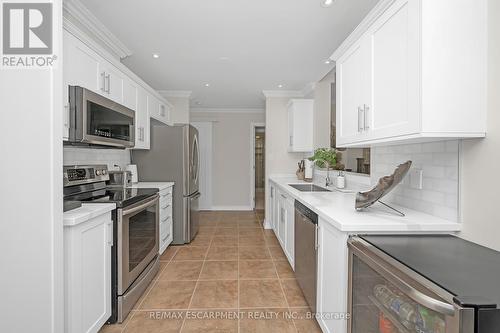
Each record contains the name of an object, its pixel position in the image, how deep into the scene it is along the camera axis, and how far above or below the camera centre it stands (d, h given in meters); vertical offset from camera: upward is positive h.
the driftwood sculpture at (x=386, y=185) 1.50 -0.12
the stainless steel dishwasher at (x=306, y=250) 1.92 -0.70
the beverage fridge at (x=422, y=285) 0.71 -0.38
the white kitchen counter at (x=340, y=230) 1.38 -0.36
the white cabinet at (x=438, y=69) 1.21 +0.45
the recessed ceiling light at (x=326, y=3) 2.06 +1.28
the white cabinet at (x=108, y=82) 1.87 +0.75
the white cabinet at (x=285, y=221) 2.82 -0.72
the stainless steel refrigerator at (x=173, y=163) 3.74 -0.01
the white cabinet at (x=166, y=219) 3.30 -0.74
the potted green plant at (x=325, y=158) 3.20 +0.07
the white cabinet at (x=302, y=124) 4.30 +0.64
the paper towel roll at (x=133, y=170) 3.50 -0.10
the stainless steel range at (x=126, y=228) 1.96 -0.56
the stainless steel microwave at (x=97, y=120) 1.85 +0.34
